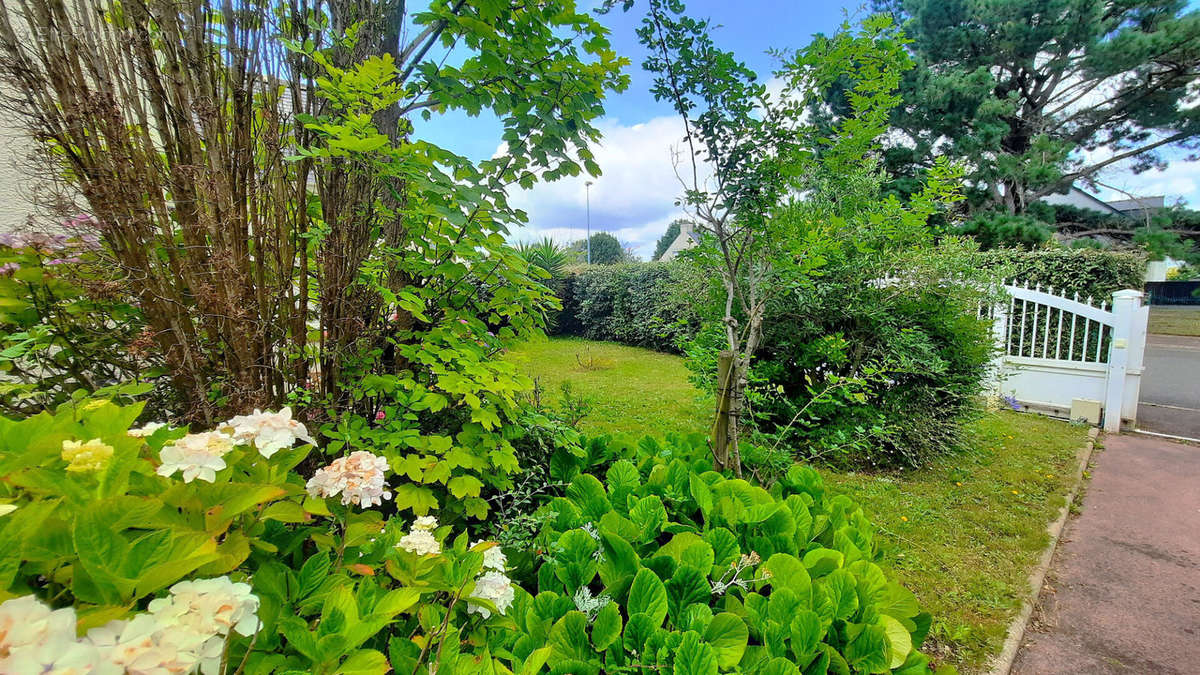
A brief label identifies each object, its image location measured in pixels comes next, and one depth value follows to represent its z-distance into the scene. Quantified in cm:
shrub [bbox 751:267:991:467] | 340
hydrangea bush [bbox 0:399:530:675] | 50
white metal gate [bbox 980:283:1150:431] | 466
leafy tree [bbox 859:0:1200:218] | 1047
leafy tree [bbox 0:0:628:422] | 133
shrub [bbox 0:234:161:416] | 138
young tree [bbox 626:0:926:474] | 195
